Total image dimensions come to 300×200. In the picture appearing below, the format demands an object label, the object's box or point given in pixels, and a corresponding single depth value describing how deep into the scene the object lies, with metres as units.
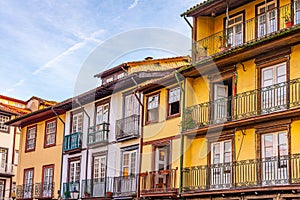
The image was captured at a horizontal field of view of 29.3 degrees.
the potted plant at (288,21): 20.72
